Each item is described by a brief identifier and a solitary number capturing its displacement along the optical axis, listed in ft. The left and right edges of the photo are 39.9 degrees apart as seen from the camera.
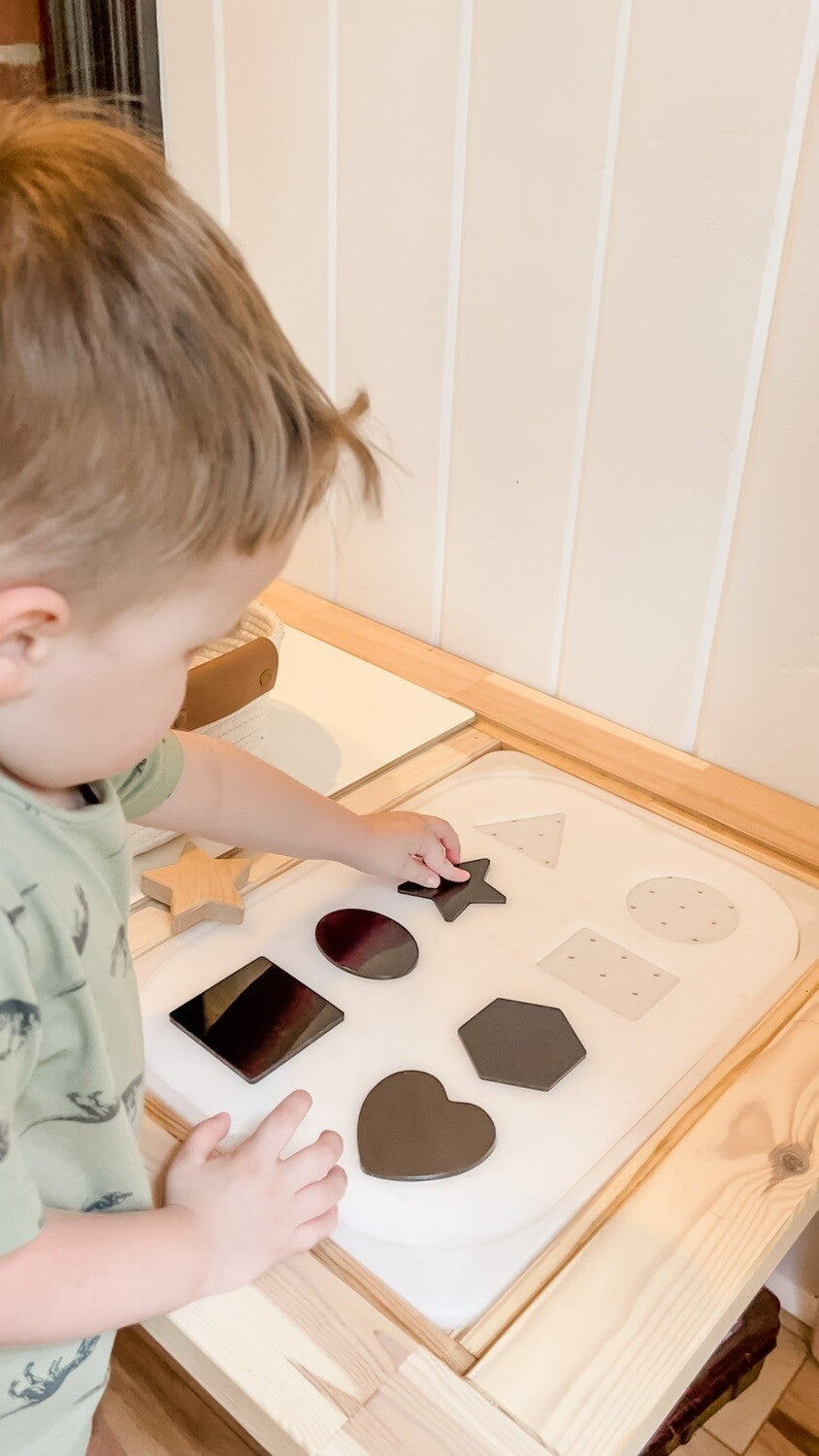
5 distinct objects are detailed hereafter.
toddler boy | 1.11
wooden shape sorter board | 1.66
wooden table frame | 1.41
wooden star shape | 2.15
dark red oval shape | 2.10
